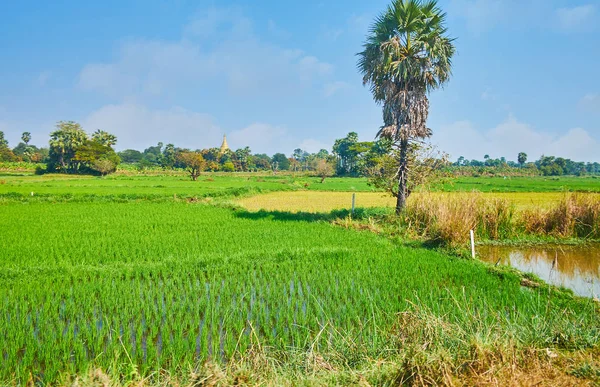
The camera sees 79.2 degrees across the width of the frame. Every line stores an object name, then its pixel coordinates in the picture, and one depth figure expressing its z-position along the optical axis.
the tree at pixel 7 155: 63.31
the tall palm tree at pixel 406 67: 12.53
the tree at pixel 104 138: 65.31
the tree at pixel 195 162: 43.73
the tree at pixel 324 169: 49.37
